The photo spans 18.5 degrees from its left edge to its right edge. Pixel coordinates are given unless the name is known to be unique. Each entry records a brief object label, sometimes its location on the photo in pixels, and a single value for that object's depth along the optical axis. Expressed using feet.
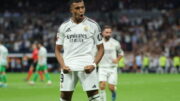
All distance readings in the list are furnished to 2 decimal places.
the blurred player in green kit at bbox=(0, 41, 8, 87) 85.71
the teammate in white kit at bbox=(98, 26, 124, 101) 57.16
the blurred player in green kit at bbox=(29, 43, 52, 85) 92.43
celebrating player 33.73
